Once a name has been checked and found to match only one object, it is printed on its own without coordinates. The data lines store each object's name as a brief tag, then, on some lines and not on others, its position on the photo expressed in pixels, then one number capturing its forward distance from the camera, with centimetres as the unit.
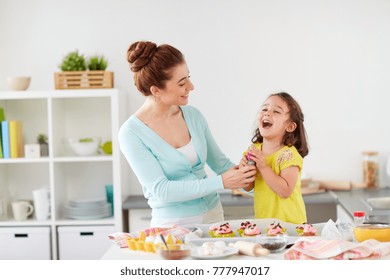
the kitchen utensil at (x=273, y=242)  402
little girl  457
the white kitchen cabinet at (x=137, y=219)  611
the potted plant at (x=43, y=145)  635
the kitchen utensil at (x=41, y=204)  624
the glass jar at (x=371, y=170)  630
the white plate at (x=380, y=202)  581
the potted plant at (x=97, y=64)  622
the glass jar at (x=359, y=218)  438
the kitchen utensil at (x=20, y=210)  626
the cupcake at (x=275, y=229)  426
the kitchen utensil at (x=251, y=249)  392
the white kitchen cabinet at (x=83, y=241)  616
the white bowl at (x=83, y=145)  627
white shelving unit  616
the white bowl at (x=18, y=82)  622
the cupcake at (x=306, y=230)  426
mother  455
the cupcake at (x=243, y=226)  433
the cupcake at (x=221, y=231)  427
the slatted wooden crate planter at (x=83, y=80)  618
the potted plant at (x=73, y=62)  620
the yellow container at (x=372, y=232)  418
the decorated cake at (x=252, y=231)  426
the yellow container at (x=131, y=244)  418
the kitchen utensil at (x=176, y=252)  389
